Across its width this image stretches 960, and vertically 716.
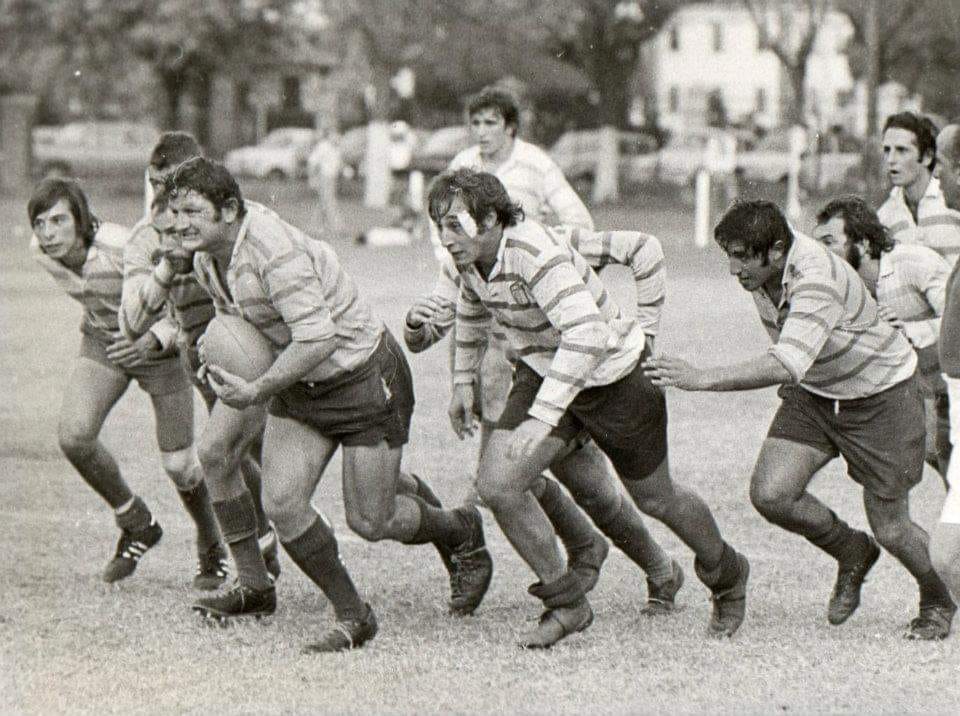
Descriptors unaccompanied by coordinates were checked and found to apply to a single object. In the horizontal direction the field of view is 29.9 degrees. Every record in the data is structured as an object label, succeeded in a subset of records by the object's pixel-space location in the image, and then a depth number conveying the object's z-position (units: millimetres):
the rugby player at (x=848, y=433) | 6301
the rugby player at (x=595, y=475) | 6805
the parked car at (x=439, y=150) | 43344
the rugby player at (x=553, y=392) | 6039
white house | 78875
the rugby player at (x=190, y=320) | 6707
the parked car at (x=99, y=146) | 50875
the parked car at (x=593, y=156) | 45406
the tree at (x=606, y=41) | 43250
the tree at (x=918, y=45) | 39969
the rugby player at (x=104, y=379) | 7465
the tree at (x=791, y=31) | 37594
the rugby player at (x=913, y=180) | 7684
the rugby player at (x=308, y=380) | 6086
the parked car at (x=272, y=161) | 51000
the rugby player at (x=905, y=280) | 6859
